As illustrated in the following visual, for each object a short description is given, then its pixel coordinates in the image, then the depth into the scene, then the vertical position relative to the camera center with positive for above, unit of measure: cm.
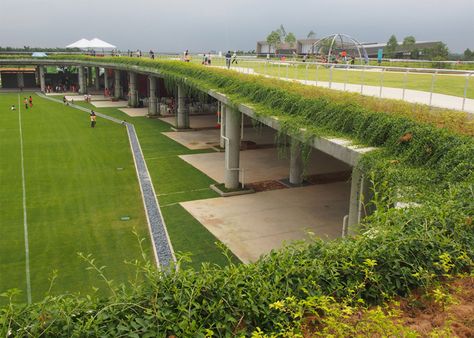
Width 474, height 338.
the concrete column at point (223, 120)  2358 -264
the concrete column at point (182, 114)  3630 -362
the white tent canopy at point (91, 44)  6143 +350
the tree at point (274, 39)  7525 +596
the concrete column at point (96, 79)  6856 -158
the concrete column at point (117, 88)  5681 -240
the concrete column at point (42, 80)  6184 -174
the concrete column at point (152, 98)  4334 -276
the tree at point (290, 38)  8781 +711
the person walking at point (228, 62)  2841 +65
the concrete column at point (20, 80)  6638 -191
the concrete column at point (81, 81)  6129 -173
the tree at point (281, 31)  8080 +769
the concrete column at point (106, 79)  6367 -143
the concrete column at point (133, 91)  4942 -239
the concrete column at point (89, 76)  7414 -122
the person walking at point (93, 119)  3725 -425
